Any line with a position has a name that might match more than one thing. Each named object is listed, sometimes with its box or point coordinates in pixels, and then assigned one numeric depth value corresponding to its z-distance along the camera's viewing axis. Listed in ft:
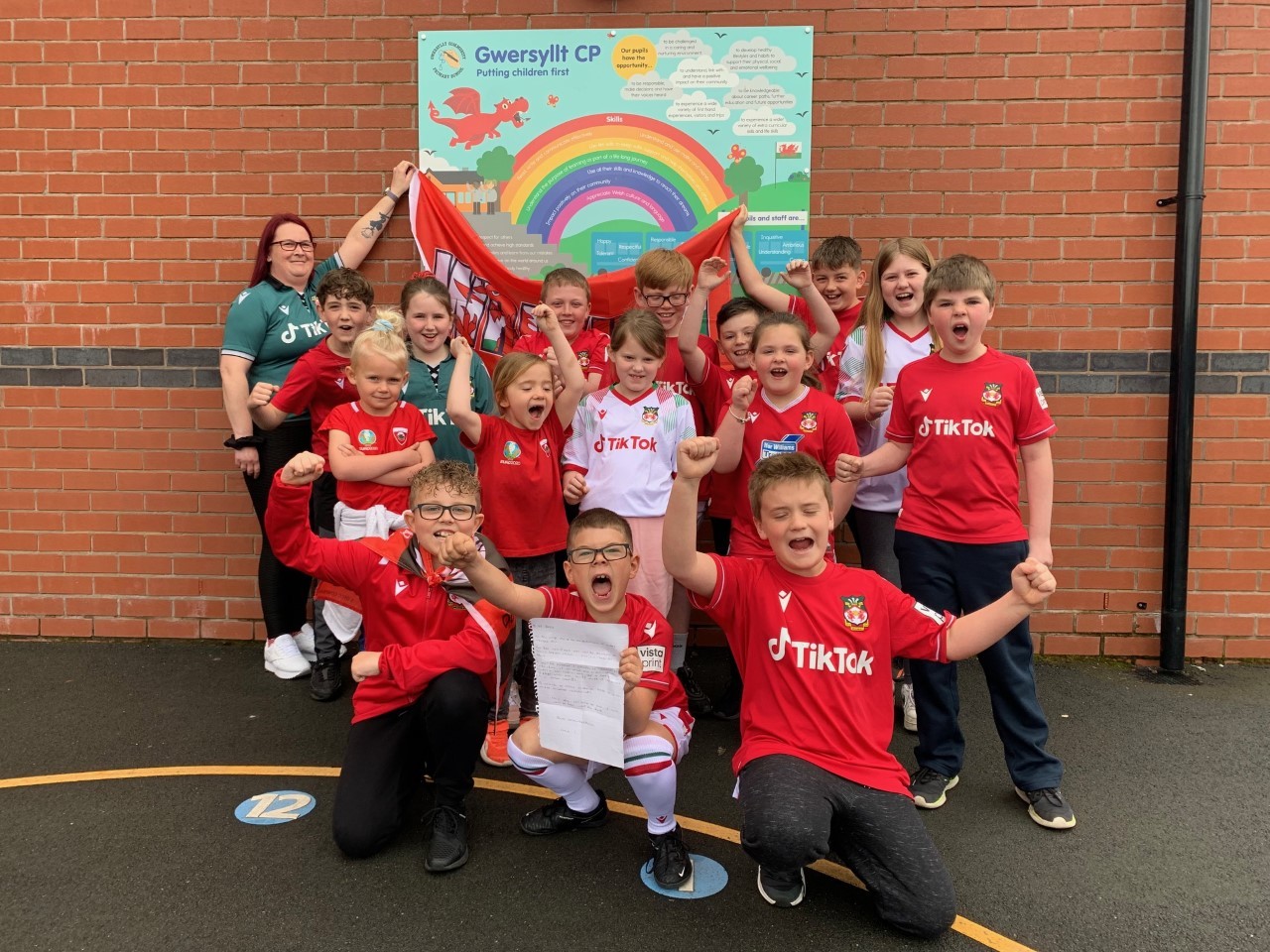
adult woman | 15.01
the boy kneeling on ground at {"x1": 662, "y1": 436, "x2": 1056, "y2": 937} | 8.45
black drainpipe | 14.98
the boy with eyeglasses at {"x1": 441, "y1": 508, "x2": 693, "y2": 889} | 9.20
